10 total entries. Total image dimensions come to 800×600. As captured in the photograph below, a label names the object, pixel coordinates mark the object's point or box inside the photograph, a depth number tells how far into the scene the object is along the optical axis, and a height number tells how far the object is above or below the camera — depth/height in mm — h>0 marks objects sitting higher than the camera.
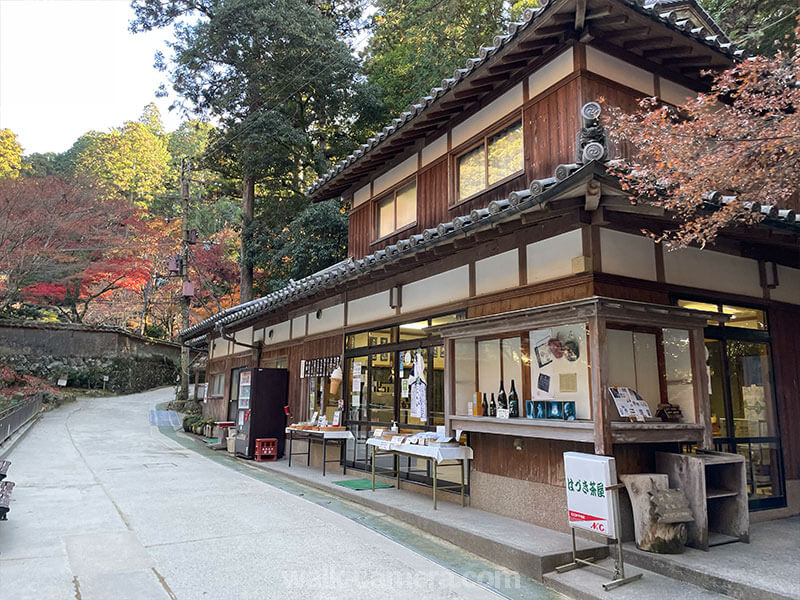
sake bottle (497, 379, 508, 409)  6367 -151
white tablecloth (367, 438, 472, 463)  6559 -842
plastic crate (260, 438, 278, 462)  11961 -1514
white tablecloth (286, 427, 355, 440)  9336 -896
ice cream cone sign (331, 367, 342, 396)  10078 +131
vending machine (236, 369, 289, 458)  12195 -583
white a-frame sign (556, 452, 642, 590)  4422 -966
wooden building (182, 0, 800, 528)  5309 +1302
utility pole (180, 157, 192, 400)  20578 +5382
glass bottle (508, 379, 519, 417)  6189 -183
